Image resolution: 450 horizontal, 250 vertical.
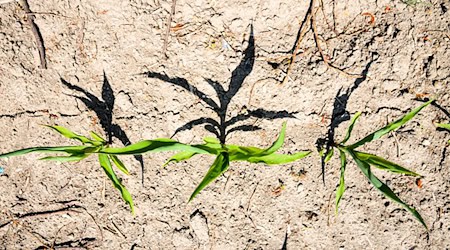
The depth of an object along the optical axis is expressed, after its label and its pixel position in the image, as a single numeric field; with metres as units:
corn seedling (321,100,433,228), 0.93
